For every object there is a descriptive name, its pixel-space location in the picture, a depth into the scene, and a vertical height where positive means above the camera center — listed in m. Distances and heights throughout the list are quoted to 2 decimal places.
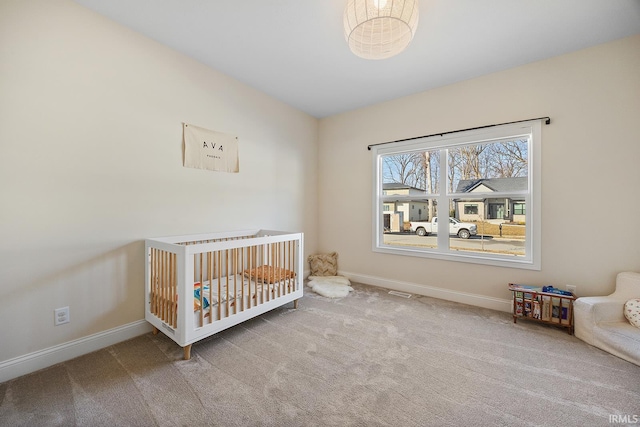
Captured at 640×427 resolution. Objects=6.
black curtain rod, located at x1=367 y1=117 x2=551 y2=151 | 2.30 +0.93
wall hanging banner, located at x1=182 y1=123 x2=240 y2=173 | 2.32 +0.64
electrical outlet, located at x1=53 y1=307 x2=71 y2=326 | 1.66 -0.70
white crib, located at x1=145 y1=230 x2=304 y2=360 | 1.70 -0.62
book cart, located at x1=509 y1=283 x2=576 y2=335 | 2.08 -0.79
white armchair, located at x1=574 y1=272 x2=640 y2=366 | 1.72 -0.80
